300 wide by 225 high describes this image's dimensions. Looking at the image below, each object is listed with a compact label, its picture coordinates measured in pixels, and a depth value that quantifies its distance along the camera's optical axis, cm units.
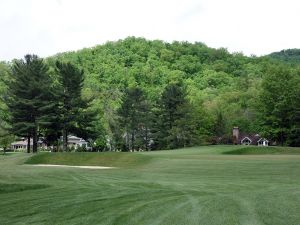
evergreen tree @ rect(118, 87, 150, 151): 7906
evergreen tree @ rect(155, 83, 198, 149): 7169
